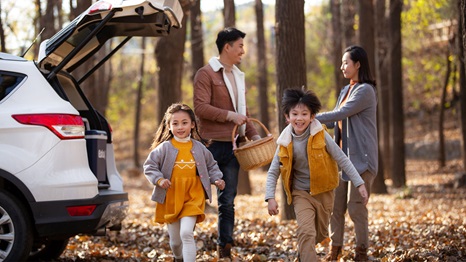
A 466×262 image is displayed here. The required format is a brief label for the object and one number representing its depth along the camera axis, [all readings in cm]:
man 744
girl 631
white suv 629
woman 723
